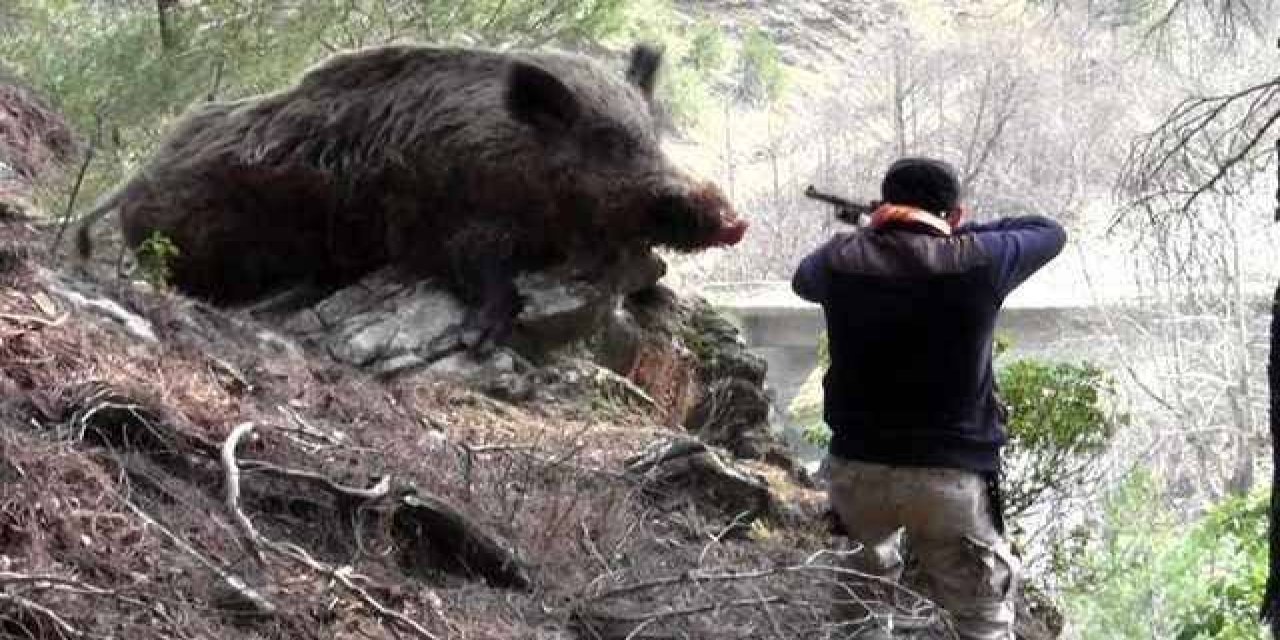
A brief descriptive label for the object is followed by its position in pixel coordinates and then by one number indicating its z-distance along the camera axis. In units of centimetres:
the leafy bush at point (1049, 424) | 766
